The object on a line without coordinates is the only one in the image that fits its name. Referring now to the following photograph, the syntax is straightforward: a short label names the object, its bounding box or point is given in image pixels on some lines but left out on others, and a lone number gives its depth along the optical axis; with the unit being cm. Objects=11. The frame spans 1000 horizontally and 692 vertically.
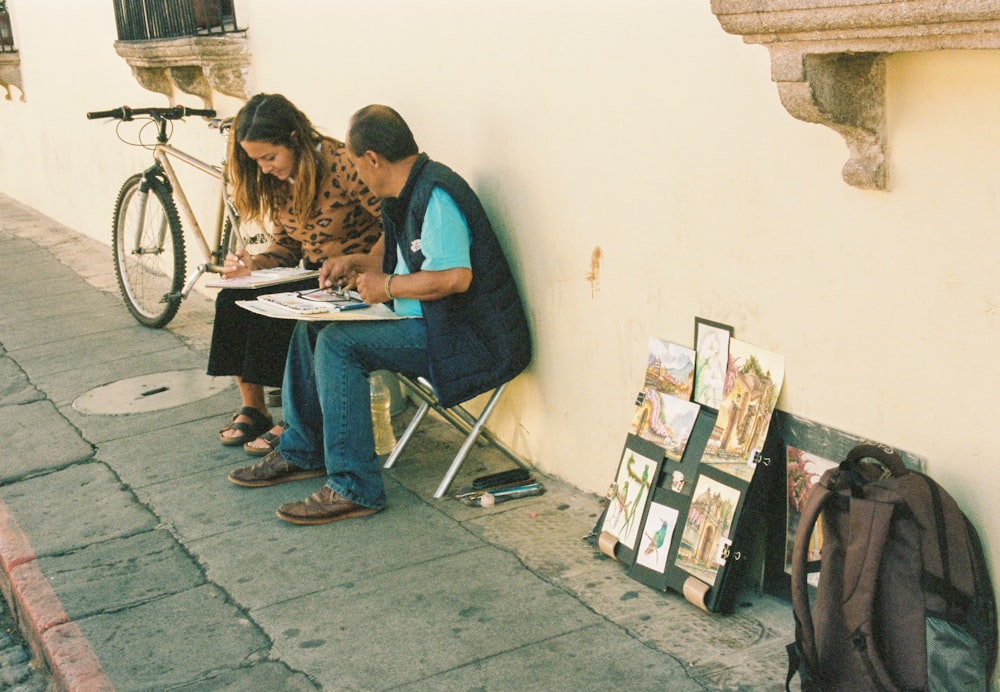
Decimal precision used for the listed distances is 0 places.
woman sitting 457
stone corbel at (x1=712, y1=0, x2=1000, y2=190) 224
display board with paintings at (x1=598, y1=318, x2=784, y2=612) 332
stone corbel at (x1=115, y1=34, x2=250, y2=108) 645
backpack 270
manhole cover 578
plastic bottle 505
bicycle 661
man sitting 405
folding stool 438
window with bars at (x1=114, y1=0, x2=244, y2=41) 666
